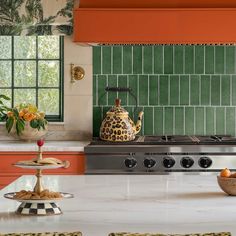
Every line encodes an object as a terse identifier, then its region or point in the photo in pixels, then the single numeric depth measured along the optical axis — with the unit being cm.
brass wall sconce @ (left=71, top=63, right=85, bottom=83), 632
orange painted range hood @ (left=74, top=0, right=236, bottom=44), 549
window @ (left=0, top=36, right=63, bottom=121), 647
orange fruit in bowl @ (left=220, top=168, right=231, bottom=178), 349
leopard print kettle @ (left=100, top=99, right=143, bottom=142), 586
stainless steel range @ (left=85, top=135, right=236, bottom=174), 555
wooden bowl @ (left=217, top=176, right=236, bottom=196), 342
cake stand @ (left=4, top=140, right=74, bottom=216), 296
